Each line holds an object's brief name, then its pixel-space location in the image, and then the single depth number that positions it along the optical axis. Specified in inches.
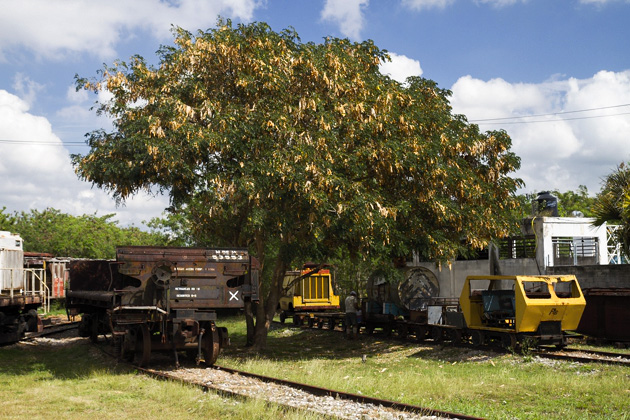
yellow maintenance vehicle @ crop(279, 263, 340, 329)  1273.4
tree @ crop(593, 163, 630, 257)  806.5
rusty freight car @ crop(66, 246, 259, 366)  598.5
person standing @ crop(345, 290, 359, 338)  956.0
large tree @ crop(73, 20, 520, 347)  679.7
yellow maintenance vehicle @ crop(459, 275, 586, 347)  685.9
